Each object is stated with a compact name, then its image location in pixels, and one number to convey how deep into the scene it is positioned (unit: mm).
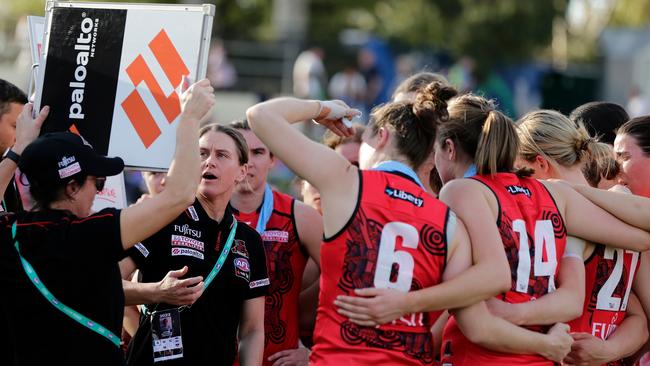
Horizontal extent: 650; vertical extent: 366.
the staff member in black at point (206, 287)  9992
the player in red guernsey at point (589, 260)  10320
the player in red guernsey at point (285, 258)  11281
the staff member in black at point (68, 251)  8242
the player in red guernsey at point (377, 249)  8547
